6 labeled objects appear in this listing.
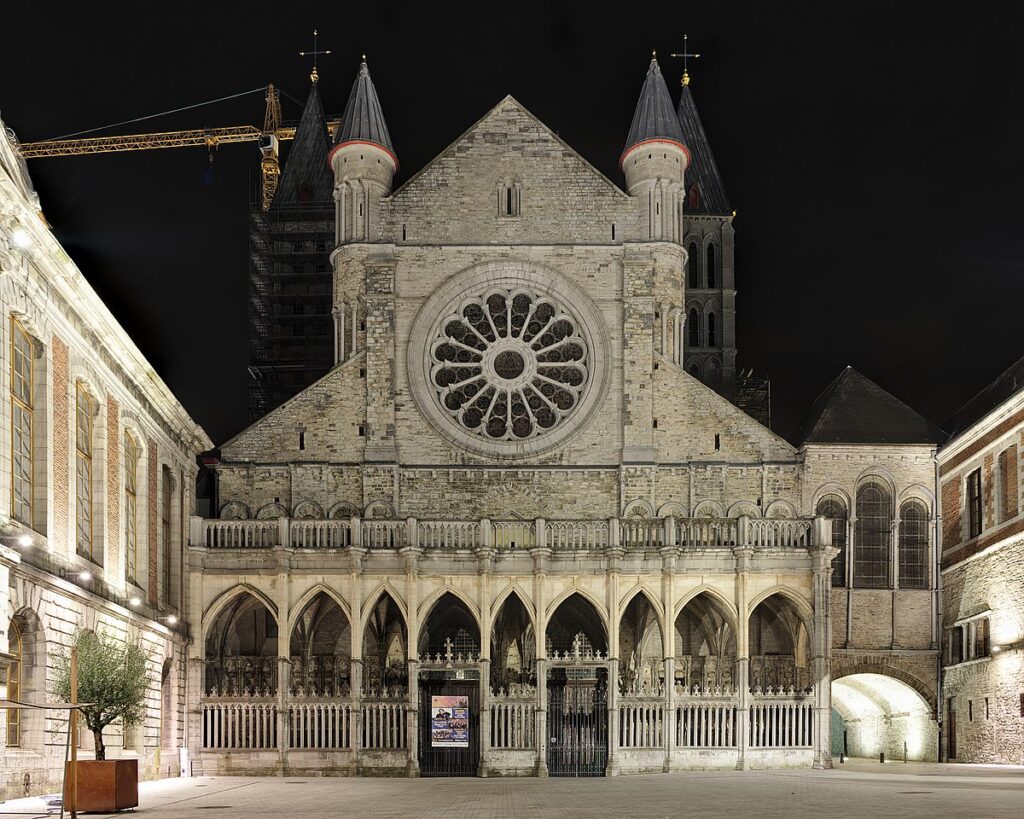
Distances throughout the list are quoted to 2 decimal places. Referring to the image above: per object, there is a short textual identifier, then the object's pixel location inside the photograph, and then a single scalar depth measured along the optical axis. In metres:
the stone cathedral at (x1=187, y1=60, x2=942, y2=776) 38.25
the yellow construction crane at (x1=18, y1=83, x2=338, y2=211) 81.12
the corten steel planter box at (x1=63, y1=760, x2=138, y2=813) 21.17
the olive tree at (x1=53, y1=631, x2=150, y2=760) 23.17
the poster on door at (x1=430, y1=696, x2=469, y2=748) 38.25
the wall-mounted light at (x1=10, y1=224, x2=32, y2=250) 24.62
